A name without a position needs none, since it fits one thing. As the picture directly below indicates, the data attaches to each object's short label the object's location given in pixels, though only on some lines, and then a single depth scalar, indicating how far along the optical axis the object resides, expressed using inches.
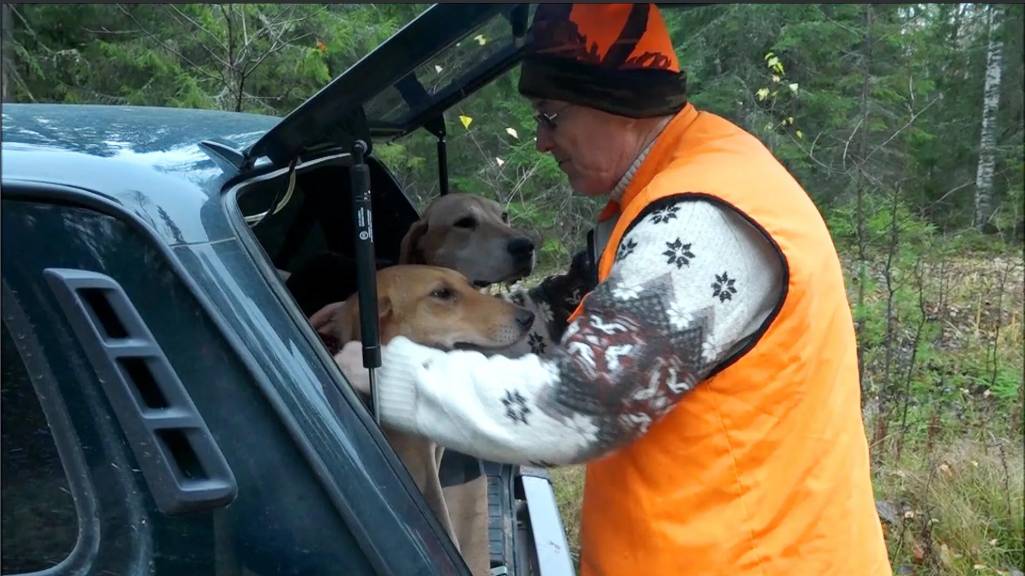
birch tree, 311.0
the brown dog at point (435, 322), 88.1
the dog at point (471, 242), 133.0
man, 61.1
